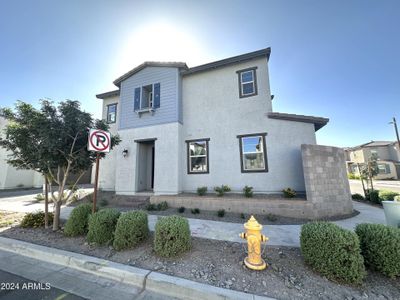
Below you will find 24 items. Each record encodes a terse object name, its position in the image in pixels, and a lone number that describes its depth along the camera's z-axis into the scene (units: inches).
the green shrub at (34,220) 224.7
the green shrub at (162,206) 314.1
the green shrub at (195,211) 289.6
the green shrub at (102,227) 167.0
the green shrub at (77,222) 190.1
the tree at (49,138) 193.6
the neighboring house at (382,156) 1212.5
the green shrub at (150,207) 314.8
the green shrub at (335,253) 105.5
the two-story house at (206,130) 332.8
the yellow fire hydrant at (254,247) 123.6
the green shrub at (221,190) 324.0
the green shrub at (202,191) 334.0
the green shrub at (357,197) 424.2
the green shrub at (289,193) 286.8
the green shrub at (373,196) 371.1
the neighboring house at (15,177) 597.0
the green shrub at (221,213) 271.6
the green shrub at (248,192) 304.7
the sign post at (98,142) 181.5
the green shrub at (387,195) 334.3
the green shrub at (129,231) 155.8
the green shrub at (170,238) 140.9
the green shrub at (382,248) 108.7
